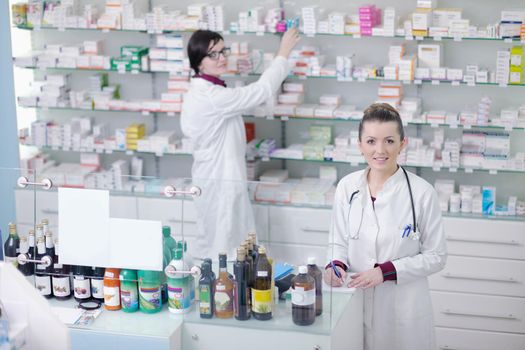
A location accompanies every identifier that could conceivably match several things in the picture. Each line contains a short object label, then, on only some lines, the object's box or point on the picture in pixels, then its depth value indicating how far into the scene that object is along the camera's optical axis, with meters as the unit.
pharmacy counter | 3.67
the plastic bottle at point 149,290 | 3.84
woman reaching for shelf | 6.14
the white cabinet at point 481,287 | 6.16
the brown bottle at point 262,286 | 3.68
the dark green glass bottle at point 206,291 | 3.75
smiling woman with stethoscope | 3.89
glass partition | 3.72
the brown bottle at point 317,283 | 3.72
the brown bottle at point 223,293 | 3.73
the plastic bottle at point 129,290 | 3.87
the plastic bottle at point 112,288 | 3.89
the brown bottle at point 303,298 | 3.61
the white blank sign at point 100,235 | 3.85
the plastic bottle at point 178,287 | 3.81
